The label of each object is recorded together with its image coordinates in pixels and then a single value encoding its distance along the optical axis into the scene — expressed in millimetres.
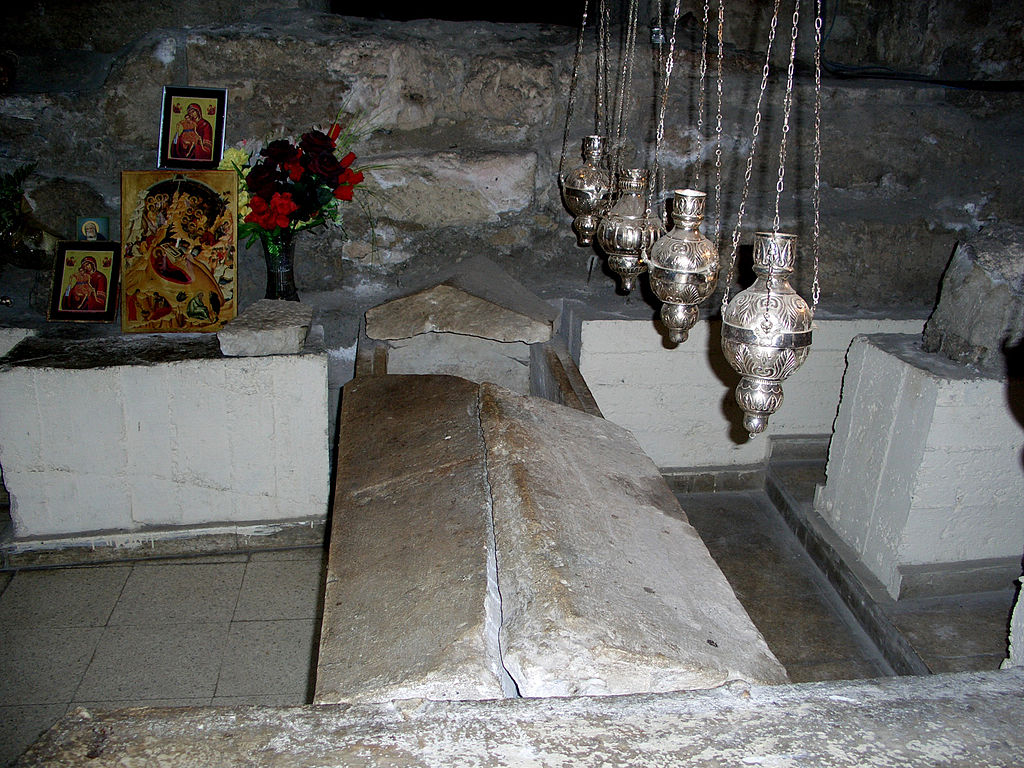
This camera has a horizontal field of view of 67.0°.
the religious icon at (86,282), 3365
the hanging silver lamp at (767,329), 1609
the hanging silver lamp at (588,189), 2711
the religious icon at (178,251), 3406
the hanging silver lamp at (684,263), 1849
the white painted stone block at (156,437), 2938
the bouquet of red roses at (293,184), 3342
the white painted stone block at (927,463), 2740
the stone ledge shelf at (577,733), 1283
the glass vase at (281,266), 3490
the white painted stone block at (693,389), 3615
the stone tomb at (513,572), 1504
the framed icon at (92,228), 3488
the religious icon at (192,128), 3488
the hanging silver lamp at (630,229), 2219
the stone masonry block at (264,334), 3027
